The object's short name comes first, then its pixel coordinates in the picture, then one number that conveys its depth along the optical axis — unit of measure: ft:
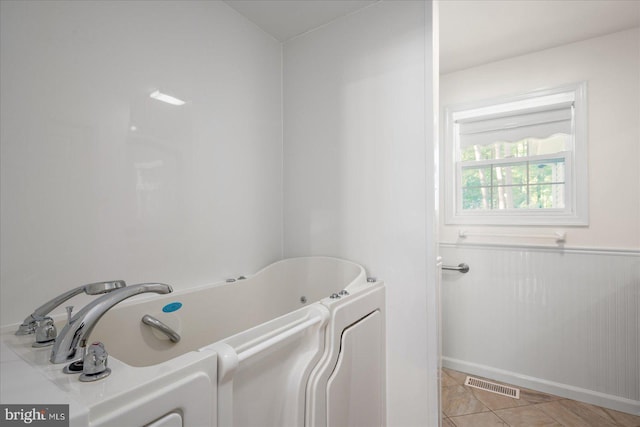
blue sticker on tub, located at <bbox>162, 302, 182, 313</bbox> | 4.20
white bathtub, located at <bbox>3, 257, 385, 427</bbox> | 2.01
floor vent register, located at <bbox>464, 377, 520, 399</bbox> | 6.62
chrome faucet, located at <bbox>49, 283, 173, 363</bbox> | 2.18
